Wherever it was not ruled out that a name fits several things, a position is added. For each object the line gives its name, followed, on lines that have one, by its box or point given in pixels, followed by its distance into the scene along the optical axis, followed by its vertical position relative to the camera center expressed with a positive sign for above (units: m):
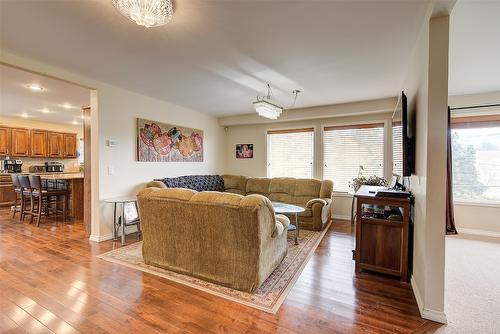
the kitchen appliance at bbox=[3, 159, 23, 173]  6.38 -0.05
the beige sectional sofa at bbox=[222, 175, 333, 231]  4.35 -0.60
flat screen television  2.39 +0.21
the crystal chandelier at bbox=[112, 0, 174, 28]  1.62 +1.08
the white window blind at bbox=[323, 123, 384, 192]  4.95 +0.27
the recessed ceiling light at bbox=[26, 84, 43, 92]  3.96 +1.31
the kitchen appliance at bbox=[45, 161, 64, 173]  7.25 -0.09
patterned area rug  2.14 -1.21
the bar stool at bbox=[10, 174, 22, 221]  4.88 -0.80
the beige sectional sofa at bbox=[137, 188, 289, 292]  2.16 -0.70
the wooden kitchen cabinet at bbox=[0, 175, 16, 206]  6.20 -0.72
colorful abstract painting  4.38 +0.45
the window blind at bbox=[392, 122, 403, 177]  2.99 +0.21
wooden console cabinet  2.46 -0.77
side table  3.58 -0.87
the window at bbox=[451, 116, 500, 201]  4.14 +0.13
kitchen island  4.99 -0.55
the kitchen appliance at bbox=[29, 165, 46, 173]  7.04 -0.15
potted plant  4.48 -0.31
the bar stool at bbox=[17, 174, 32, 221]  4.65 -0.53
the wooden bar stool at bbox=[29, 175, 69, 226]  4.49 -0.69
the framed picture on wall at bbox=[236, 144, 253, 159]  6.38 +0.37
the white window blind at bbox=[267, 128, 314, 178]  5.68 +0.30
